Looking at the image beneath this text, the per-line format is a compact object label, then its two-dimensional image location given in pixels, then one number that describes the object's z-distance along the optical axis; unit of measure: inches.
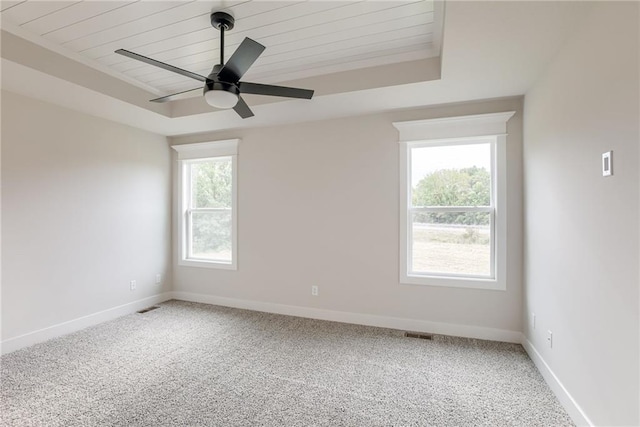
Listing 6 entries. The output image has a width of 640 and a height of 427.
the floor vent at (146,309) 151.9
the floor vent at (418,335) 119.5
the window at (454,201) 117.0
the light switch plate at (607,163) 58.1
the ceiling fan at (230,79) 70.3
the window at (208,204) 161.3
